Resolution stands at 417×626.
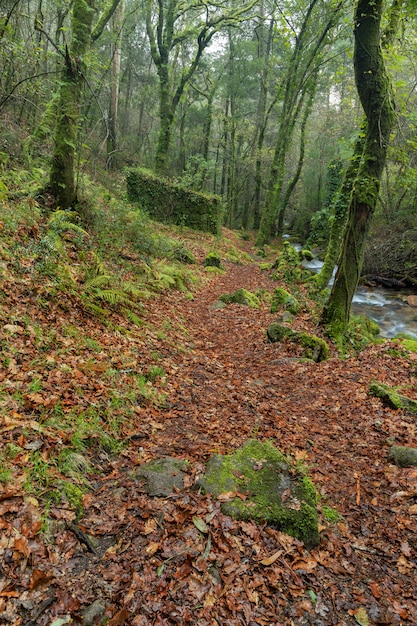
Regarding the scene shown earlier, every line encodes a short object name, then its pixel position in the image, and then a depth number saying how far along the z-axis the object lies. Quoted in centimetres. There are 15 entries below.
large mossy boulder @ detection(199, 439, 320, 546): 300
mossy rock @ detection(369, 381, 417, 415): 521
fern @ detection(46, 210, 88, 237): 696
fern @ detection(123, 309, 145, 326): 668
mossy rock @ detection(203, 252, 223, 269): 1434
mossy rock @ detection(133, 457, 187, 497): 325
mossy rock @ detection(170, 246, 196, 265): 1288
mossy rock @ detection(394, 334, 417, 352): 758
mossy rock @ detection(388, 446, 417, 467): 398
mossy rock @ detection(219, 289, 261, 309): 1064
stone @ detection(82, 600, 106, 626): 212
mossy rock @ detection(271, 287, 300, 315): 1019
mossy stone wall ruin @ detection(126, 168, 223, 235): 1641
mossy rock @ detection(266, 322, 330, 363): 708
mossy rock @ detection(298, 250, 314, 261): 2196
